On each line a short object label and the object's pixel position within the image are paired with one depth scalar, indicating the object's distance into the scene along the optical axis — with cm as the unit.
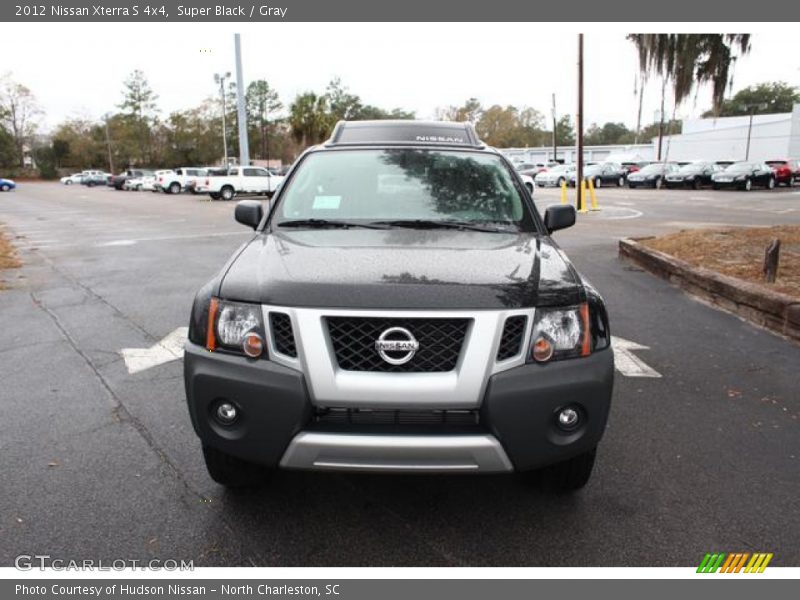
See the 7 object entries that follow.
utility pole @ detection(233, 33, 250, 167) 3198
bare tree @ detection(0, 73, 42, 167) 9444
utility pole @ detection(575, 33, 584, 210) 2004
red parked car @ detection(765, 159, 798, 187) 3347
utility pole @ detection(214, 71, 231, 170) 5789
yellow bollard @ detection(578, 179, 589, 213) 2066
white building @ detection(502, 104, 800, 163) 5134
